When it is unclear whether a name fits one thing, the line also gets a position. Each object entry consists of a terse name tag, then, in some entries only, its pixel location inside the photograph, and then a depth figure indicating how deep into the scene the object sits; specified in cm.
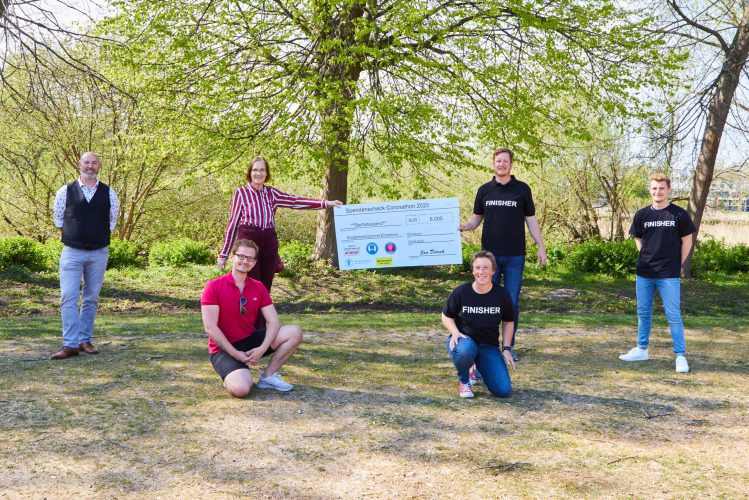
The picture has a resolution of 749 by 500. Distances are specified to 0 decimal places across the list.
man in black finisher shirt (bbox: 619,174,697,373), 636
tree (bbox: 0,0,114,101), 792
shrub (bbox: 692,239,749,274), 1727
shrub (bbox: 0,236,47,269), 1550
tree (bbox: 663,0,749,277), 1064
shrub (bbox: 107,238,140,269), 1722
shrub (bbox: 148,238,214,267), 1733
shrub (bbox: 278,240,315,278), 1506
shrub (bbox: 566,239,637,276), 1669
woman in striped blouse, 648
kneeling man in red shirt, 515
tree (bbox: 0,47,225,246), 1898
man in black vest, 632
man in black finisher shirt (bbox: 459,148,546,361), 641
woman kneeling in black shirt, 524
